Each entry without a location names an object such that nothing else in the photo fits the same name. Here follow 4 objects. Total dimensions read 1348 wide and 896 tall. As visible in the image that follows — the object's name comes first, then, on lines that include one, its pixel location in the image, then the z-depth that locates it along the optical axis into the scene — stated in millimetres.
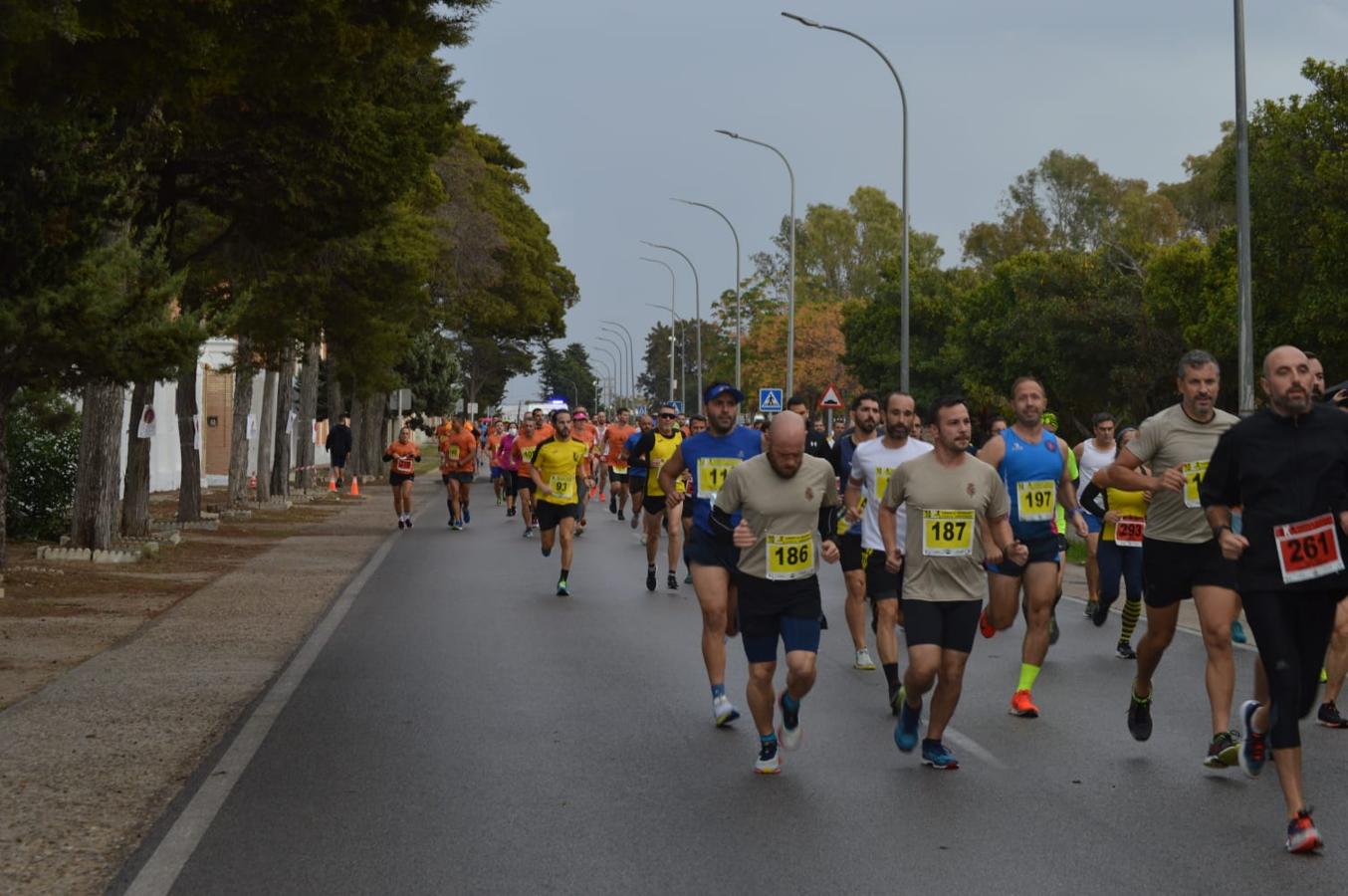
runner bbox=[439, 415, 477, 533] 29234
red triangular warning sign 41500
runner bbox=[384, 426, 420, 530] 28797
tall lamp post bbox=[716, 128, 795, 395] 48625
